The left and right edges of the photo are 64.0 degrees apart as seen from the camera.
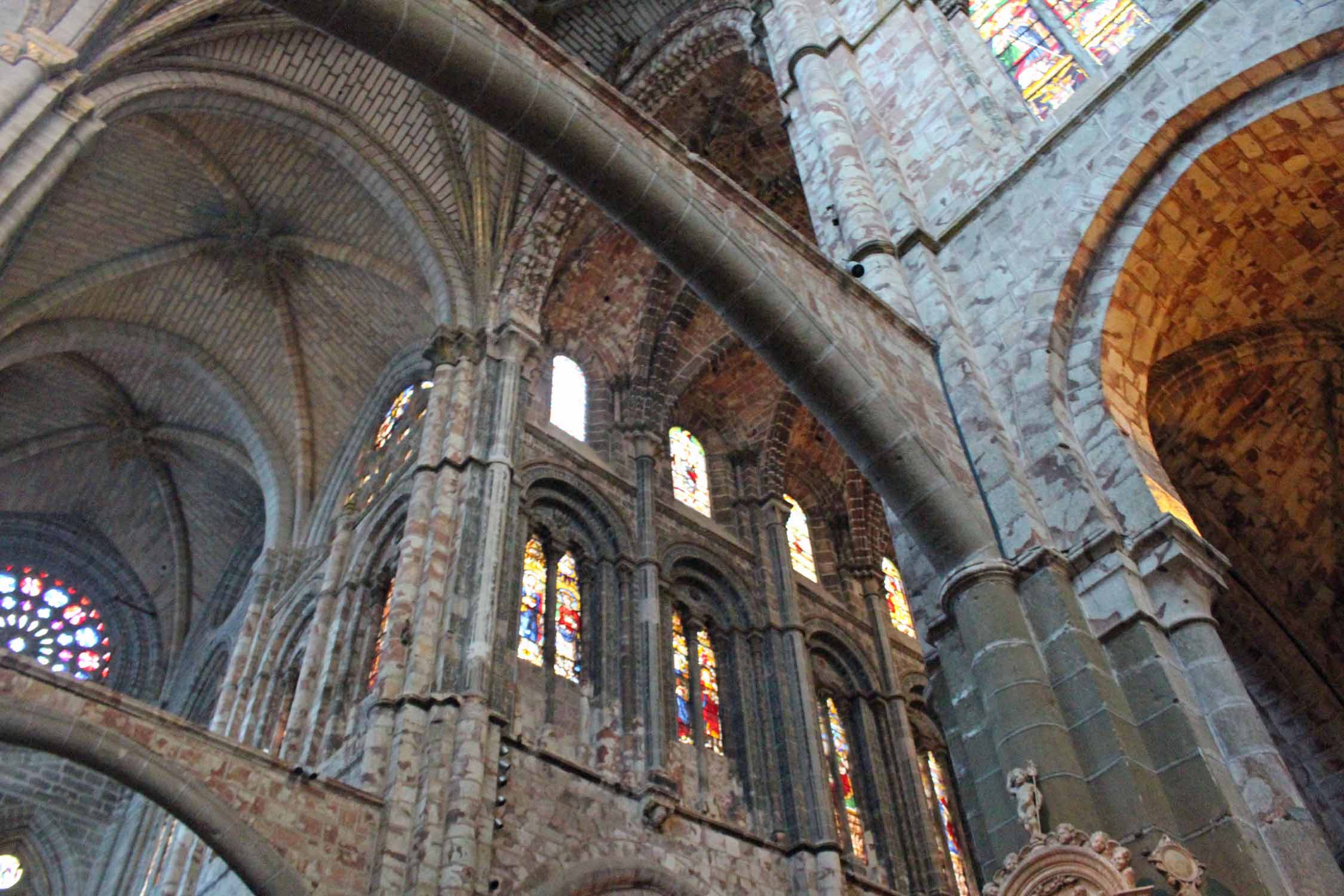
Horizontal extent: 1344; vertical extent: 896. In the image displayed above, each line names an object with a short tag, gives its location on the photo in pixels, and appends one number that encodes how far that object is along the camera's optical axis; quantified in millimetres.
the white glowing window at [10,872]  13258
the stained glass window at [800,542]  14461
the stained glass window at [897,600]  15031
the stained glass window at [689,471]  13859
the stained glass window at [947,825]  12023
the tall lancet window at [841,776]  11398
